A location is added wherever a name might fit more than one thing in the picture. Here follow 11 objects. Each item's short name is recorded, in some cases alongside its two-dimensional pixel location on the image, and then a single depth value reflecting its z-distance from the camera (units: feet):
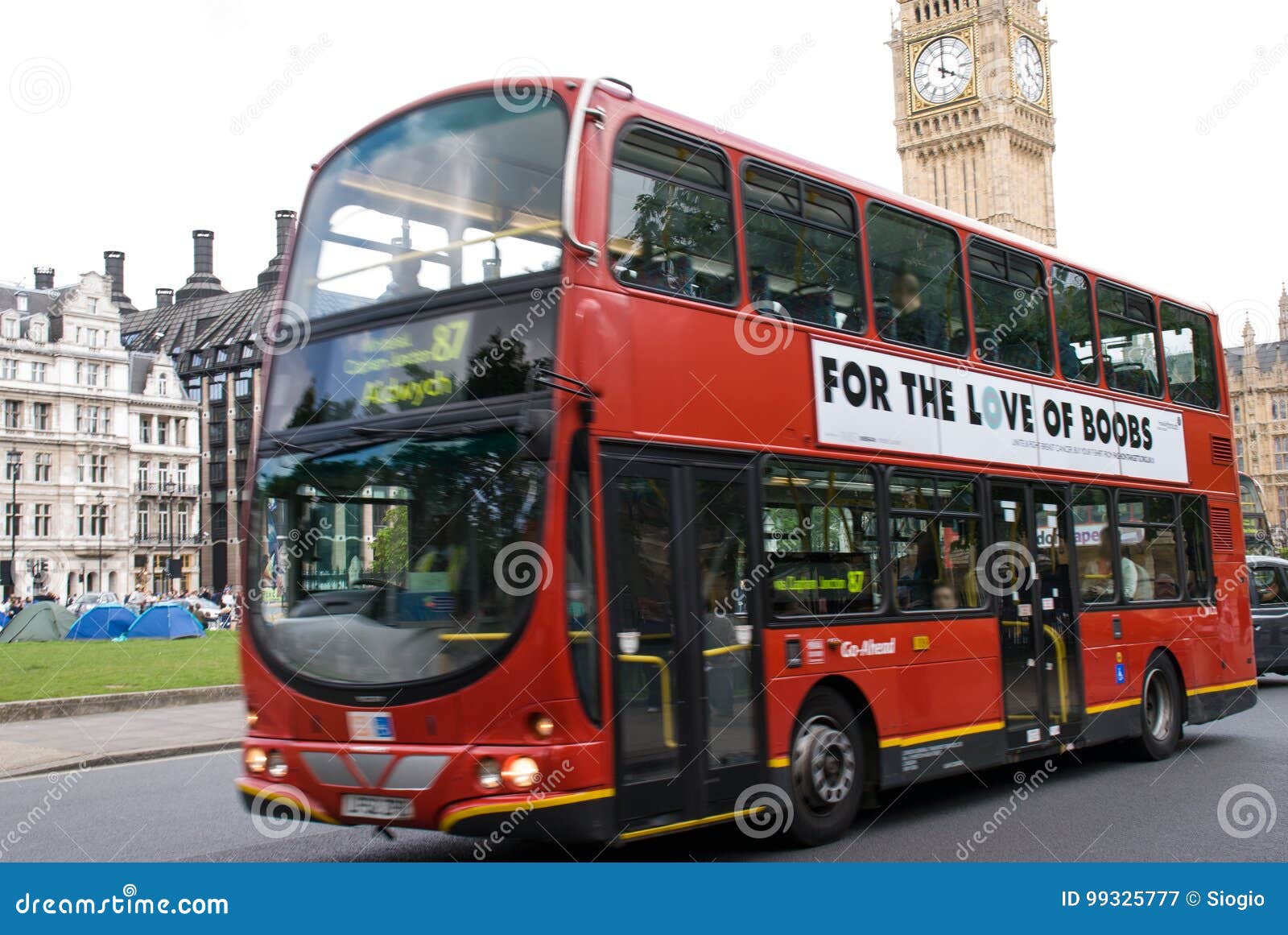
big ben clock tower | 313.53
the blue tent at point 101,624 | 117.60
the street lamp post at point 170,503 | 288.10
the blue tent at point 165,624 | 125.39
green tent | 118.62
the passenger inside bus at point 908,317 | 32.58
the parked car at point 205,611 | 179.01
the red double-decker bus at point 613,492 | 23.41
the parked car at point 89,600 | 160.43
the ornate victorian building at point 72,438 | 267.39
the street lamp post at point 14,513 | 258.98
